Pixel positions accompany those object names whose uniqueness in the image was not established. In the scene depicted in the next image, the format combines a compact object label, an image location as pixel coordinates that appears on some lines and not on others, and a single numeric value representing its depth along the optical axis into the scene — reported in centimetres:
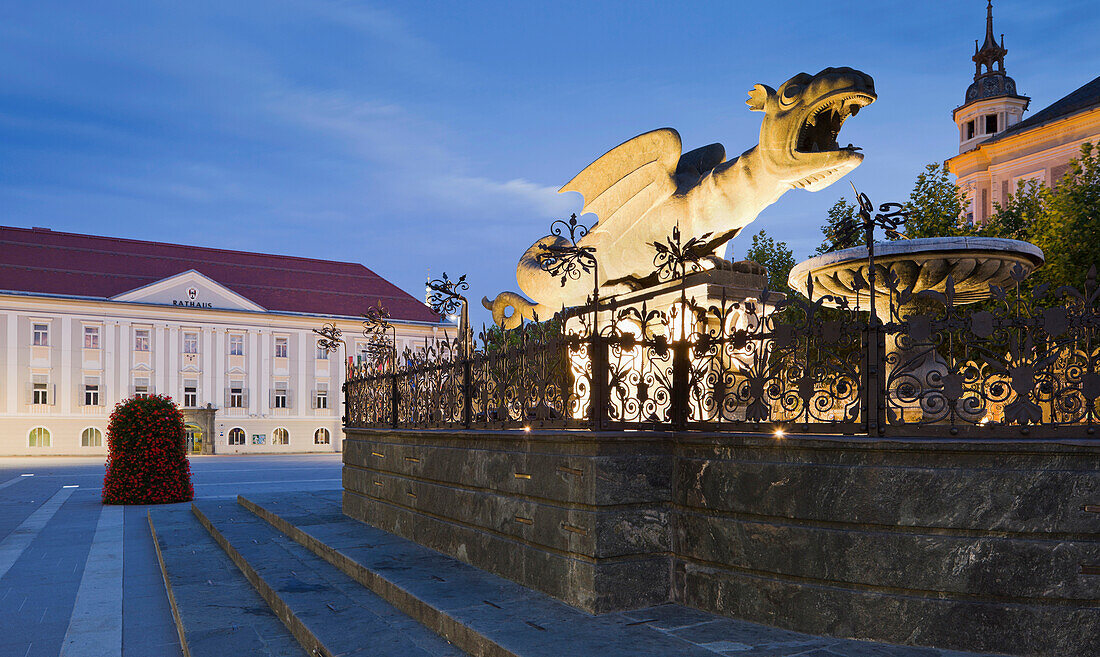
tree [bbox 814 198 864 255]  2305
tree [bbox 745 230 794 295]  2828
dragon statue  727
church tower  4441
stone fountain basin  796
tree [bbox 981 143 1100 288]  1753
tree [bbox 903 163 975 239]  2169
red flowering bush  1507
